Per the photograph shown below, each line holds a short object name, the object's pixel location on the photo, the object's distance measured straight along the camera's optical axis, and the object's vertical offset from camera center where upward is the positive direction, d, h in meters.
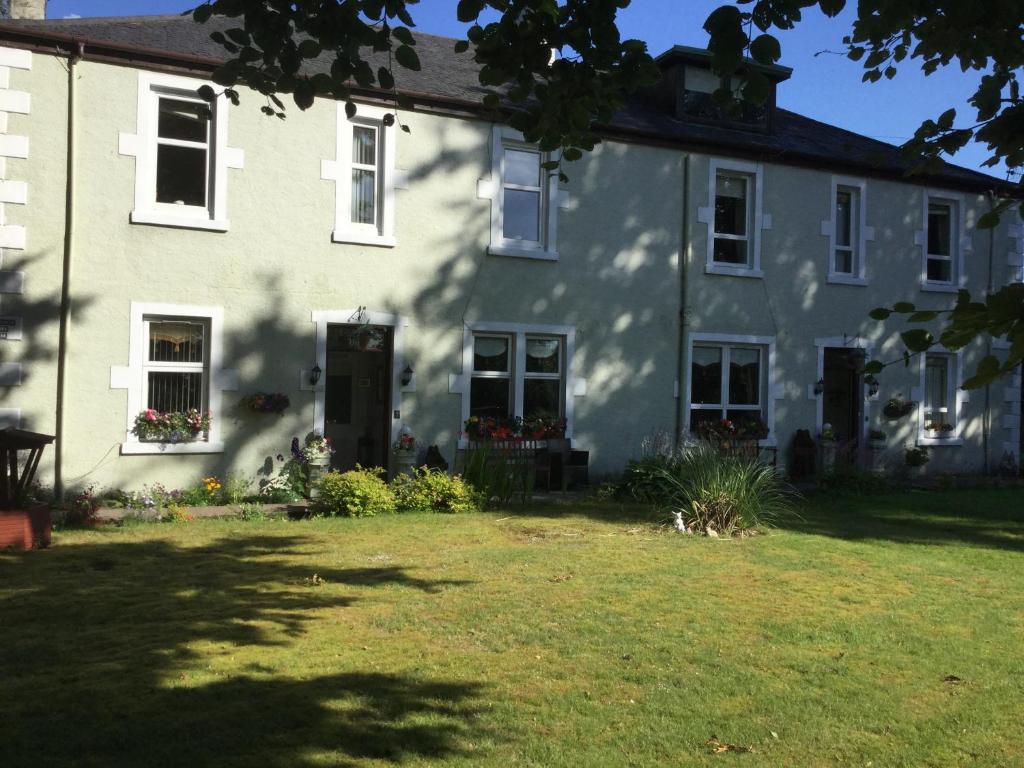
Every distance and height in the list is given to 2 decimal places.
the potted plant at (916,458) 15.87 -0.84
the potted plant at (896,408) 15.88 +0.00
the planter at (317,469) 11.70 -0.96
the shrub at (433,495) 11.27 -1.21
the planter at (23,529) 8.34 -1.30
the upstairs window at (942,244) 16.88 +3.02
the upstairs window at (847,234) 15.99 +2.98
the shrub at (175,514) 10.23 -1.38
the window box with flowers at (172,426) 11.11 -0.44
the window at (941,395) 16.67 +0.26
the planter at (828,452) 15.02 -0.75
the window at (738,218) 14.95 +3.04
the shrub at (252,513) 10.61 -1.39
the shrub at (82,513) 9.72 -1.32
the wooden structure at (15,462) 8.30 -0.70
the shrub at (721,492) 9.87 -0.96
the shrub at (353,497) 10.87 -1.21
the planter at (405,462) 12.34 -0.88
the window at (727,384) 14.81 +0.32
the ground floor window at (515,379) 13.35 +0.29
